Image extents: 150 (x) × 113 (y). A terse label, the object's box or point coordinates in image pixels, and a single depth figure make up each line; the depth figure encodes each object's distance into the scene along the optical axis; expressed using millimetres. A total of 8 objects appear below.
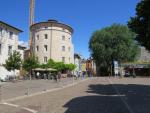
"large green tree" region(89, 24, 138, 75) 31891
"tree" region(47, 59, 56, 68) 29644
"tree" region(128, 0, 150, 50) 8915
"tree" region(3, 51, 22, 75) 18065
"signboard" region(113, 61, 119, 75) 28879
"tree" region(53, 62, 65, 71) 30029
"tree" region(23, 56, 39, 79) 23077
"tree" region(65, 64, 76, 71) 31898
